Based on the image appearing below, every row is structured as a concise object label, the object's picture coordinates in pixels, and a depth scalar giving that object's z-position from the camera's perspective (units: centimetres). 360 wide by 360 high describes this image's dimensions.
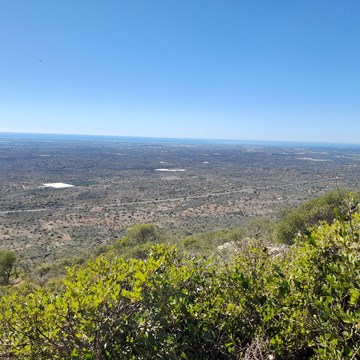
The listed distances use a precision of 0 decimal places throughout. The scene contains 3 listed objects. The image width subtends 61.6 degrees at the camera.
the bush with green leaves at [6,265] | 2569
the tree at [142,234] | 3553
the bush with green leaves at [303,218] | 2384
